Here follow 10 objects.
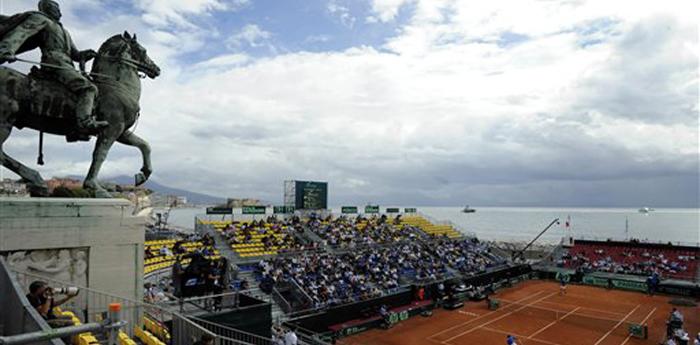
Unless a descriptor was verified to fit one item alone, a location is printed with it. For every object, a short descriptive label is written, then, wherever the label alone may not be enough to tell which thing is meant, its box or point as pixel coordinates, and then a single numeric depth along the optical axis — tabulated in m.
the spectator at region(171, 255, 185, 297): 10.45
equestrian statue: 9.48
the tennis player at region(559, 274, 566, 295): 37.84
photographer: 5.93
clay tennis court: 25.39
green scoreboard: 44.00
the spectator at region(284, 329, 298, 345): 13.41
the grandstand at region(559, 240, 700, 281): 42.24
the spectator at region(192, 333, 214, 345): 6.59
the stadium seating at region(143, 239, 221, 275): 24.88
